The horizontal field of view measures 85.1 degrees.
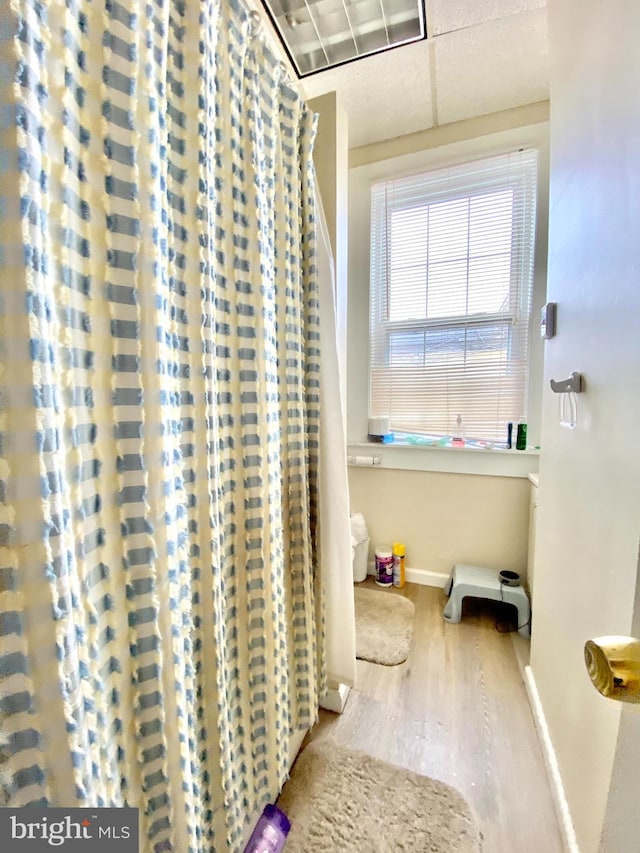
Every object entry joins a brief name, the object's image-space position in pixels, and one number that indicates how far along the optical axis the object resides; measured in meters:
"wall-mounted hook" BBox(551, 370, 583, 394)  0.85
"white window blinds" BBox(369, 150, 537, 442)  1.86
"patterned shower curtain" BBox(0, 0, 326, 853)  0.40
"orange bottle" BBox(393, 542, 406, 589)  2.07
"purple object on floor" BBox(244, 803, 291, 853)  0.84
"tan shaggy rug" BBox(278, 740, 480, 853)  0.90
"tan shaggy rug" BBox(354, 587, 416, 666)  1.55
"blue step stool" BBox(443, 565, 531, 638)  1.67
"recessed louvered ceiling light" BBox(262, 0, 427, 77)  1.27
